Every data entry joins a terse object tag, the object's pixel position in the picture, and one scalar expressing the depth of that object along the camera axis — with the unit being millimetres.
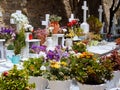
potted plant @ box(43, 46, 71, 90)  3418
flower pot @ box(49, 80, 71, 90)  3410
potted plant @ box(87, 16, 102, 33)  9109
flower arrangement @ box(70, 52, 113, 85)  3400
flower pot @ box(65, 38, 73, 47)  7148
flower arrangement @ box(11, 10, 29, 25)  6074
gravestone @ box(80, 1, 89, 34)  8219
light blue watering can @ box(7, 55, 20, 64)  5270
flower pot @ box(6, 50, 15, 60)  5676
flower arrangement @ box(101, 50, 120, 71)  3980
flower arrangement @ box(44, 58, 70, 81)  3482
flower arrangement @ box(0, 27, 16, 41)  5754
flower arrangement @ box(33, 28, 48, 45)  6789
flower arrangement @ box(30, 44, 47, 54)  5777
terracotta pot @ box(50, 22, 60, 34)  7152
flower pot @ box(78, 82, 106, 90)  3332
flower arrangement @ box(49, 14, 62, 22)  7217
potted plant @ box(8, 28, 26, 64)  5664
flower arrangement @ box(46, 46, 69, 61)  4002
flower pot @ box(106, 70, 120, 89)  3762
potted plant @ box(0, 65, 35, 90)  2830
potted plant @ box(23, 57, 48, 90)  3514
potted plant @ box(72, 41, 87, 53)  6038
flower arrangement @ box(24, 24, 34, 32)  6133
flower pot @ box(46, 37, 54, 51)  6636
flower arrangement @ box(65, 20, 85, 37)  7716
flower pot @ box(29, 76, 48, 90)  3506
